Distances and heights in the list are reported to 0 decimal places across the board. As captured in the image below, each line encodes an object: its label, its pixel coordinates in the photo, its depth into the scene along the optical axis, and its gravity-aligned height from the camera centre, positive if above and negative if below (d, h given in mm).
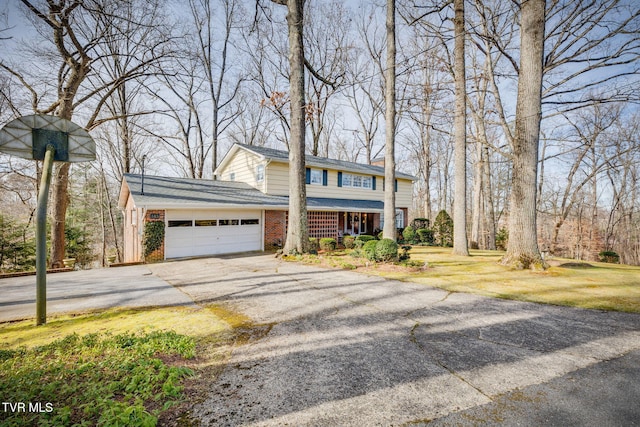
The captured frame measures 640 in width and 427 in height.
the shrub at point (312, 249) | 10195 -1082
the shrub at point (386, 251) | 8633 -976
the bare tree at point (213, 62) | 20703 +13185
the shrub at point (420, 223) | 19703 -104
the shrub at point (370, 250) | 8781 -997
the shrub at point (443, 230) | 17062 -545
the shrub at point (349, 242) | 14763 -1149
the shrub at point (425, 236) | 17422 -955
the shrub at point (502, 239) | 20180 -1342
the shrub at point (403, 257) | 8984 -1221
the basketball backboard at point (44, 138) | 4094 +1356
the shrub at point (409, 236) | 17578 -965
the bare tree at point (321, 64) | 18622 +11932
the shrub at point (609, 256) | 13711 -1840
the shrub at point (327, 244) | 12938 -1112
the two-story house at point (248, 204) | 11188 +900
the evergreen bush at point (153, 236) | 10383 -586
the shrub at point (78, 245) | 16109 -1504
